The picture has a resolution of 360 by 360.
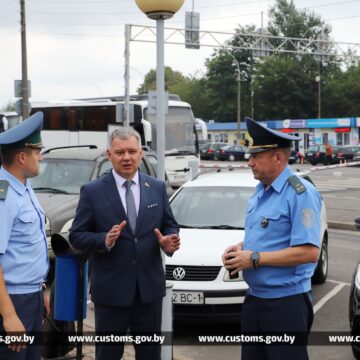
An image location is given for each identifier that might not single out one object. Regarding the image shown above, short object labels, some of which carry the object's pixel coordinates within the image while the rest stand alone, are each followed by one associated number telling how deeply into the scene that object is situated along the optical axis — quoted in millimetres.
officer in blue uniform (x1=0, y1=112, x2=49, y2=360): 3498
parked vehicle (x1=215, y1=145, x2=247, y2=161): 56531
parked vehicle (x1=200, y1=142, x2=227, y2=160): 59188
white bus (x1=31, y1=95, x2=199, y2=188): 24828
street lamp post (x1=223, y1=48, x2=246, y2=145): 62659
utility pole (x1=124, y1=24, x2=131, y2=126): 23059
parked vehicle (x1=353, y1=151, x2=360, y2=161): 45706
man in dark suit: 4070
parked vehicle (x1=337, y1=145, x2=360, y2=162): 46875
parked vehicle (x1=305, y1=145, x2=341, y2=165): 46844
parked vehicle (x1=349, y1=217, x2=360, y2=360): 5383
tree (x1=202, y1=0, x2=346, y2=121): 83062
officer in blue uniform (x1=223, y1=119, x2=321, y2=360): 3602
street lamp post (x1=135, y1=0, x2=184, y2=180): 5602
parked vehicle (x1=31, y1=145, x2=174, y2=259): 9273
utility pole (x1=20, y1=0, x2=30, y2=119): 22078
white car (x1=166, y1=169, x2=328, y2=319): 6586
